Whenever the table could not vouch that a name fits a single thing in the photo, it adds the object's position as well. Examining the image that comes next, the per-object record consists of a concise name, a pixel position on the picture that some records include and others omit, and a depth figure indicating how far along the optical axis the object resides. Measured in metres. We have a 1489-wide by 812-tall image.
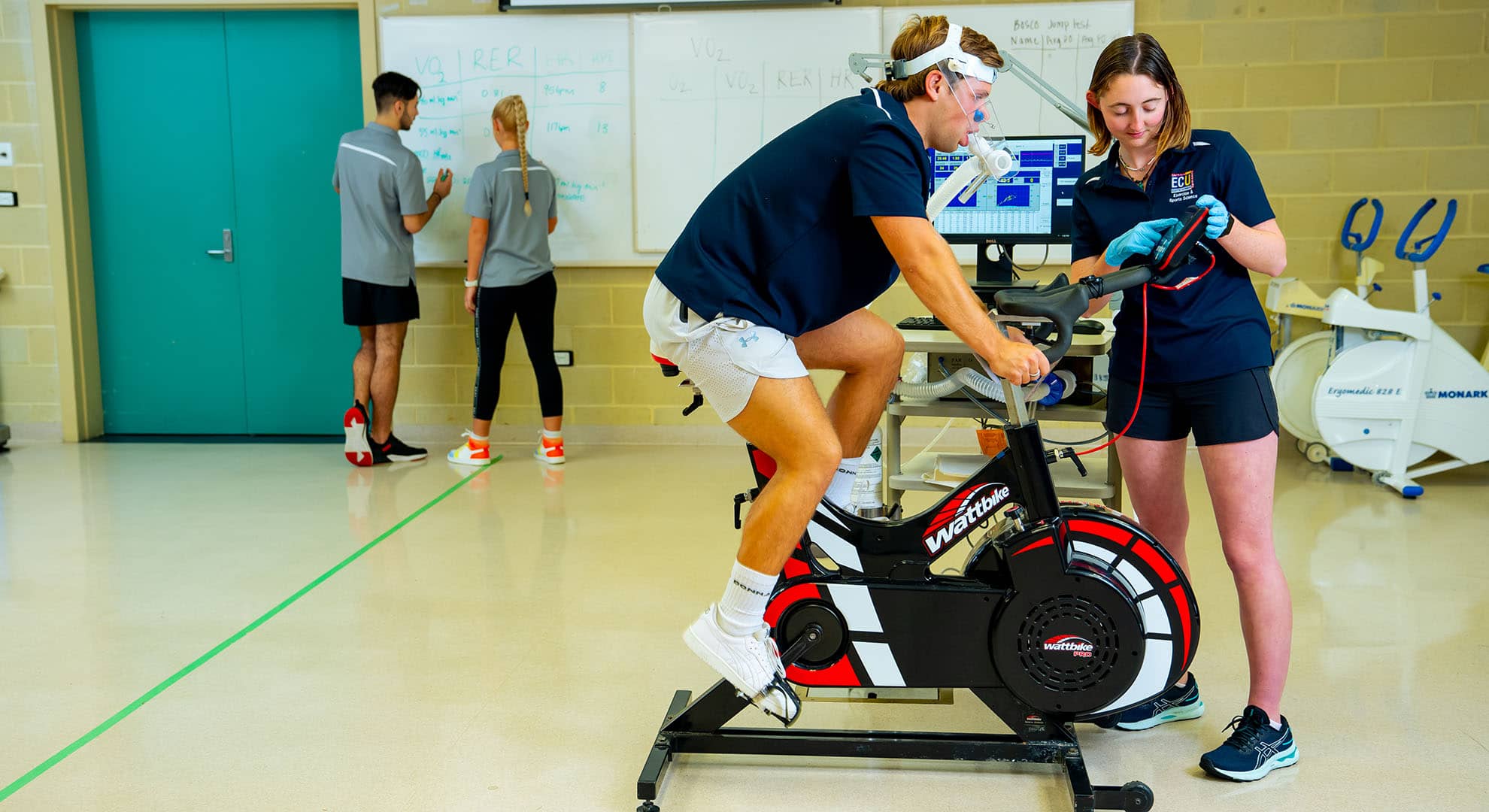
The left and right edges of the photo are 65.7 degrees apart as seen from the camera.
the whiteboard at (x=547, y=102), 5.43
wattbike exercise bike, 2.12
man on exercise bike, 2.04
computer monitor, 3.56
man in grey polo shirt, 5.15
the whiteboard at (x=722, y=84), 5.32
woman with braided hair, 5.11
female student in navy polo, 2.15
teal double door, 5.75
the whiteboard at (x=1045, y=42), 5.18
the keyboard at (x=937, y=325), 3.02
